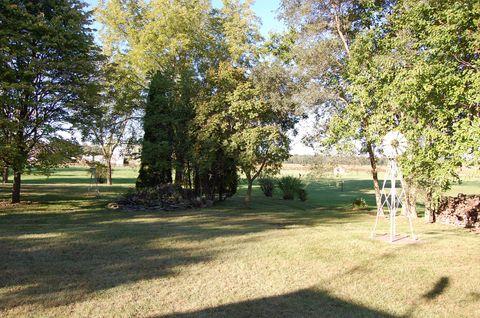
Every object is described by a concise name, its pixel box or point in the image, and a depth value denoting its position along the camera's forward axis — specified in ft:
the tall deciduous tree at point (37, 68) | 52.26
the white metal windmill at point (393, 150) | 31.60
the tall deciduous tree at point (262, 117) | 57.41
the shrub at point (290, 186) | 88.28
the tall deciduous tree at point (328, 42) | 55.11
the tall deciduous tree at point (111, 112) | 62.28
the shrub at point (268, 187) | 93.76
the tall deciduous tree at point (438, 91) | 29.30
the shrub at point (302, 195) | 87.00
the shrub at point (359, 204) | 73.40
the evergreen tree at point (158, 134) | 61.57
